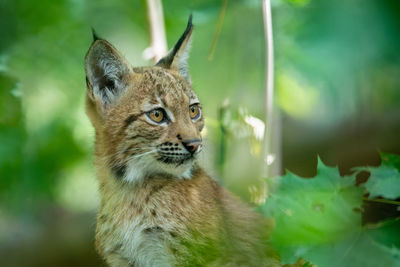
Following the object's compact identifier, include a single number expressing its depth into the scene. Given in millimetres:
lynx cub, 6742
